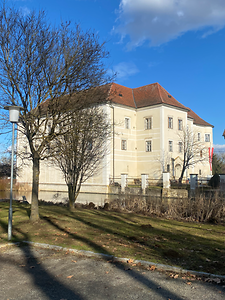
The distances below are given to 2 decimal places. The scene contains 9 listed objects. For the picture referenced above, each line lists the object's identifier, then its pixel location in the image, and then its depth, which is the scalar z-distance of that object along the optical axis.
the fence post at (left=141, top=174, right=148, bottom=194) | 36.47
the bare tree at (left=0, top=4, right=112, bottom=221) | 10.62
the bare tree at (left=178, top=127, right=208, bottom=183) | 46.16
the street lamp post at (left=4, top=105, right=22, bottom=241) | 8.74
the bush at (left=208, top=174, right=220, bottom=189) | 34.47
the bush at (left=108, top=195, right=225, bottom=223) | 13.23
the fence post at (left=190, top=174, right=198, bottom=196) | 33.53
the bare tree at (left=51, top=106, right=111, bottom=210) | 16.94
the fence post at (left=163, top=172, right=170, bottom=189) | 33.43
